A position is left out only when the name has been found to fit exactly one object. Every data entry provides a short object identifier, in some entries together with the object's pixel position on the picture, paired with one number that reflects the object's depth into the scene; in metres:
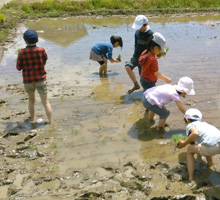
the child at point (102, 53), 7.32
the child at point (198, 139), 3.44
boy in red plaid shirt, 4.80
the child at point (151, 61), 4.70
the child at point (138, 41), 5.56
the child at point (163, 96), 4.25
